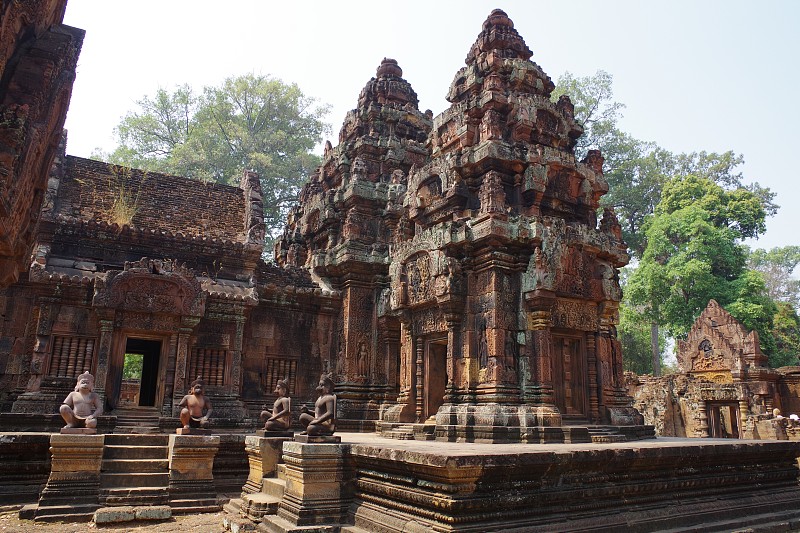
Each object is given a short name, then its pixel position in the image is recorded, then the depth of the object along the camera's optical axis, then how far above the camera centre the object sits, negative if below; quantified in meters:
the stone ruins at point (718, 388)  21.47 +0.64
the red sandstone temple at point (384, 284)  9.55 +2.17
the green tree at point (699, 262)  25.95 +6.48
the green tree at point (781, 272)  43.22 +10.11
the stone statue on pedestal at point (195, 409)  9.06 -0.21
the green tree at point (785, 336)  25.44 +3.12
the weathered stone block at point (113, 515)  7.41 -1.53
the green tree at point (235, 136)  28.95 +13.26
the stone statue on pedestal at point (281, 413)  8.53 -0.23
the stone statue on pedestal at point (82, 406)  8.35 -0.18
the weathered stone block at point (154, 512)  7.68 -1.53
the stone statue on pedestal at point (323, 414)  7.03 -0.20
